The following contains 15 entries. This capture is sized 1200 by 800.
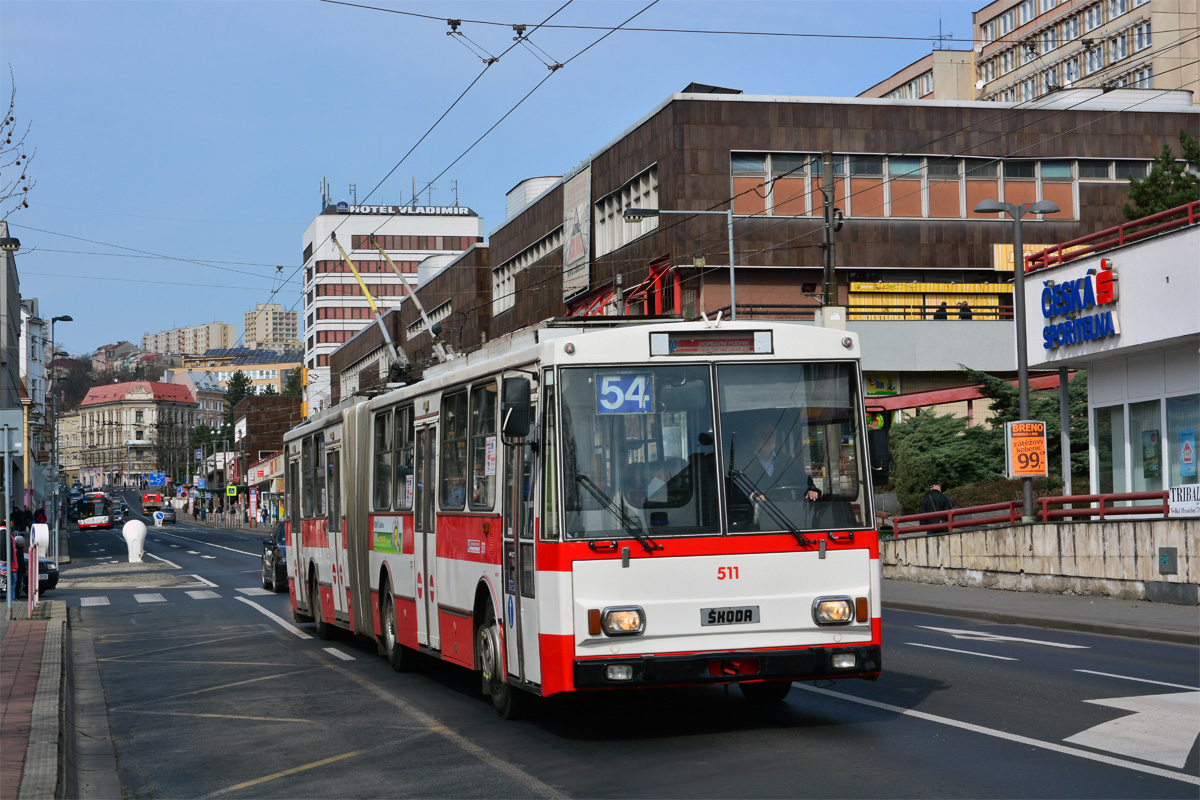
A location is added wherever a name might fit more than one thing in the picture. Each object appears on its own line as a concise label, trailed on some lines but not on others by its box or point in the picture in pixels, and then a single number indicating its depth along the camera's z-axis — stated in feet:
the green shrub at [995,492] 107.34
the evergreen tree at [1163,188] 117.60
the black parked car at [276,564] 103.35
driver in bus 32.12
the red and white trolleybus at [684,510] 31.22
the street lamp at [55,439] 154.65
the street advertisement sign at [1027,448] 81.82
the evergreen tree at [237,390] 599.98
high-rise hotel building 442.91
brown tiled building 162.20
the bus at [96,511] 344.69
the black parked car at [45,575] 92.84
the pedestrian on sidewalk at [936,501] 93.66
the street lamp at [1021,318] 83.61
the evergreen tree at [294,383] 633.20
